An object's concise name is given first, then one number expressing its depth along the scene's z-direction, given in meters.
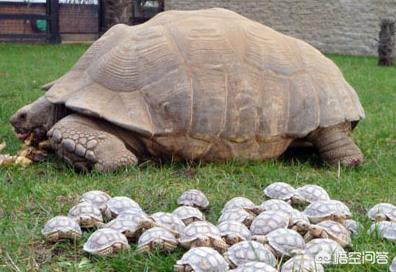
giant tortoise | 3.78
